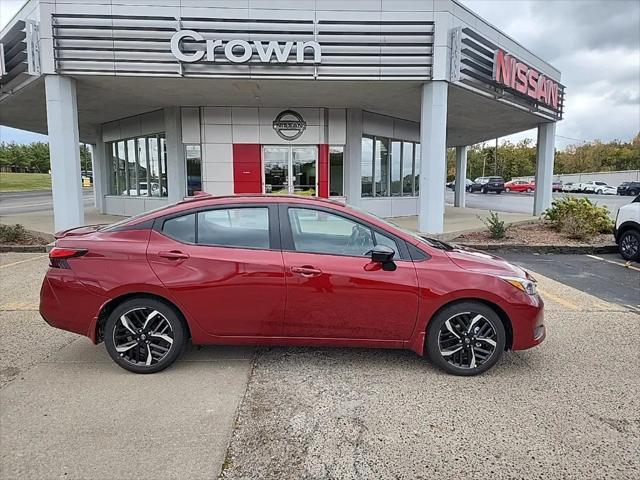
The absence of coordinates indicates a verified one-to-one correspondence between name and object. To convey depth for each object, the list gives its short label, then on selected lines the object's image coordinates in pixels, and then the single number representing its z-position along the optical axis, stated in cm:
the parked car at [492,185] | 4806
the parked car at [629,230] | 901
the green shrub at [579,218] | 1111
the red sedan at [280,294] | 361
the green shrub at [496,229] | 1098
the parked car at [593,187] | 4925
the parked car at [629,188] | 4325
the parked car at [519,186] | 5171
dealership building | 986
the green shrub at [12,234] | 1034
